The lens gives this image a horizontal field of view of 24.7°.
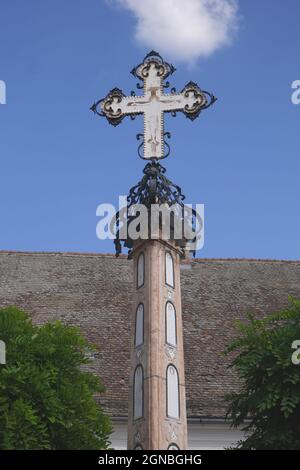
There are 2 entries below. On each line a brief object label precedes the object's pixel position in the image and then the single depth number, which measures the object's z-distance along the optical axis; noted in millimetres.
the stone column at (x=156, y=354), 6500
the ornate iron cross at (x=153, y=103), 7957
